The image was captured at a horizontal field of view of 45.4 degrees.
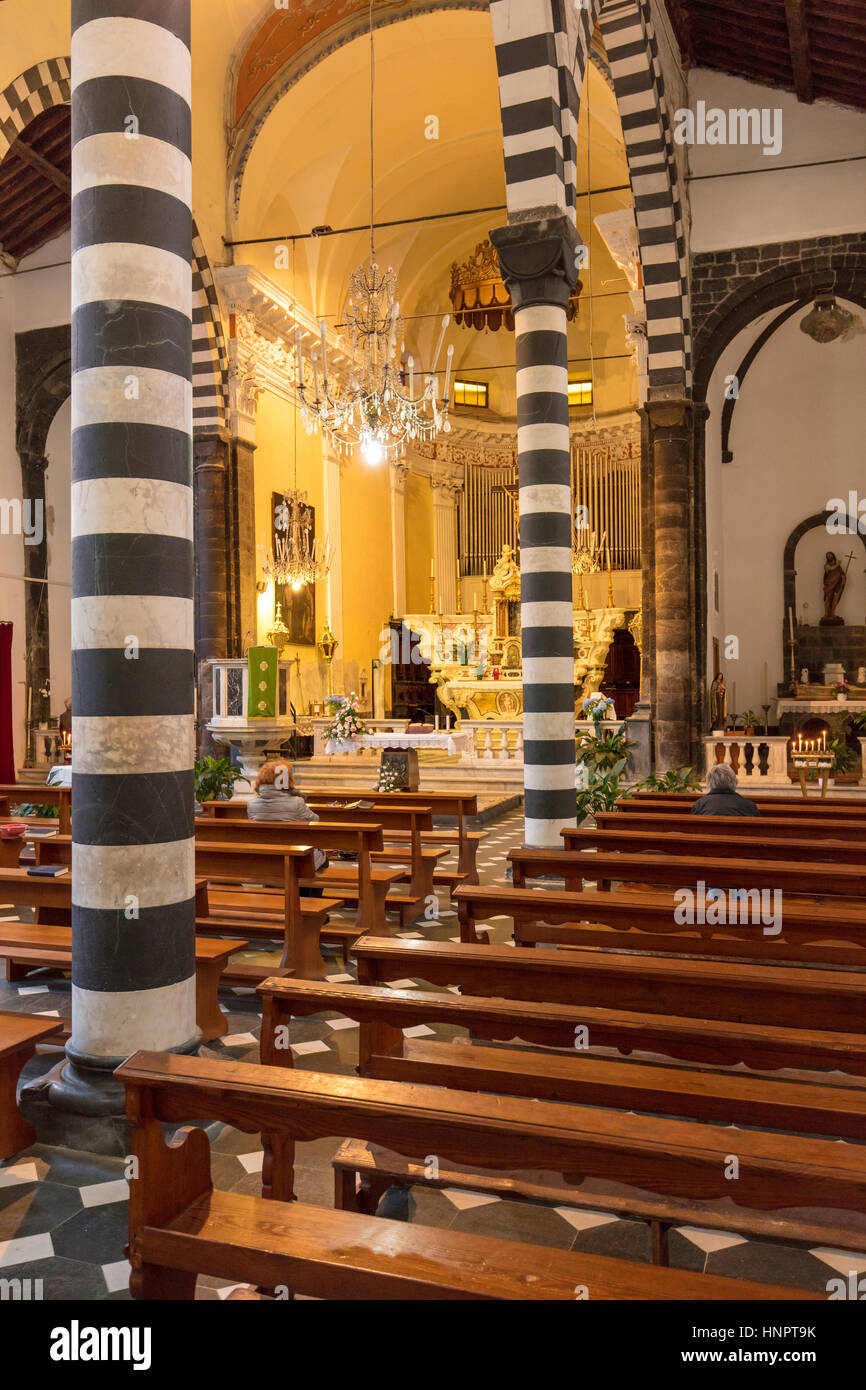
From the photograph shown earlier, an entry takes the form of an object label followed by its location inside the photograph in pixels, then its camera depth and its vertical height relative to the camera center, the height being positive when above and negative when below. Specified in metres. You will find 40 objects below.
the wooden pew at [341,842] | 5.50 -0.67
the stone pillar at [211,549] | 13.62 +2.29
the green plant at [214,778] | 8.48 -0.47
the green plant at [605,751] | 8.52 -0.30
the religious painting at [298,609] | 15.49 +1.72
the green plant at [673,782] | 9.68 -0.67
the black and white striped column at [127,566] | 3.36 +0.52
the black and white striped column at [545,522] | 7.16 +1.35
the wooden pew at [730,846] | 4.97 -0.66
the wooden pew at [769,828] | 5.85 -0.65
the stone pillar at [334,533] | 17.53 +3.17
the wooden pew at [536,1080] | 2.23 -0.86
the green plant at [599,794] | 8.12 -0.62
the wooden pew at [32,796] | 8.10 -0.58
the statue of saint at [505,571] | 18.62 +2.63
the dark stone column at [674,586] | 12.33 +1.54
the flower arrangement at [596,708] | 9.21 +0.07
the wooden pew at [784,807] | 6.62 -0.63
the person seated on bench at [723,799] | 6.17 -0.52
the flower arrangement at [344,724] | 13.65 -0.06
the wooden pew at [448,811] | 7.05 -0.63
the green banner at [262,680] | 9.61 +0.38
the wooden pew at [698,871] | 4.27 -0.68
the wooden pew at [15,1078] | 3.21 -1.12
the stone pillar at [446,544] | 21.97 +3.70
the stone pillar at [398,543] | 20.67 +3.53
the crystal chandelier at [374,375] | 10.20 +3.42
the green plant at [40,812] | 8.93 -0.77
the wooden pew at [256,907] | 4.85 -0.94
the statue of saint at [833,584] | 16.23 +2.00
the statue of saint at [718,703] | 13.74 +0.14
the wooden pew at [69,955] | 4.07 -0.96
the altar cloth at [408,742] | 13.40 -0.31
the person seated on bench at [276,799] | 6.17 -0.47
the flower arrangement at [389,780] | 9.29 -0.55
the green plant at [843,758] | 11.61 -0.53
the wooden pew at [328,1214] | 1.91 -1.03
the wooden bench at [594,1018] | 2.54 -0.81
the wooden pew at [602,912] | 3.92 -0.76
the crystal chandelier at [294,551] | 15.09 +2.59
